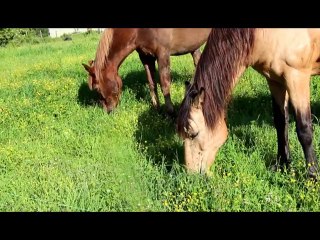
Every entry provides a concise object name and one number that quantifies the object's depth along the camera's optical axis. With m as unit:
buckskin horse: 3.14
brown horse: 5.81
